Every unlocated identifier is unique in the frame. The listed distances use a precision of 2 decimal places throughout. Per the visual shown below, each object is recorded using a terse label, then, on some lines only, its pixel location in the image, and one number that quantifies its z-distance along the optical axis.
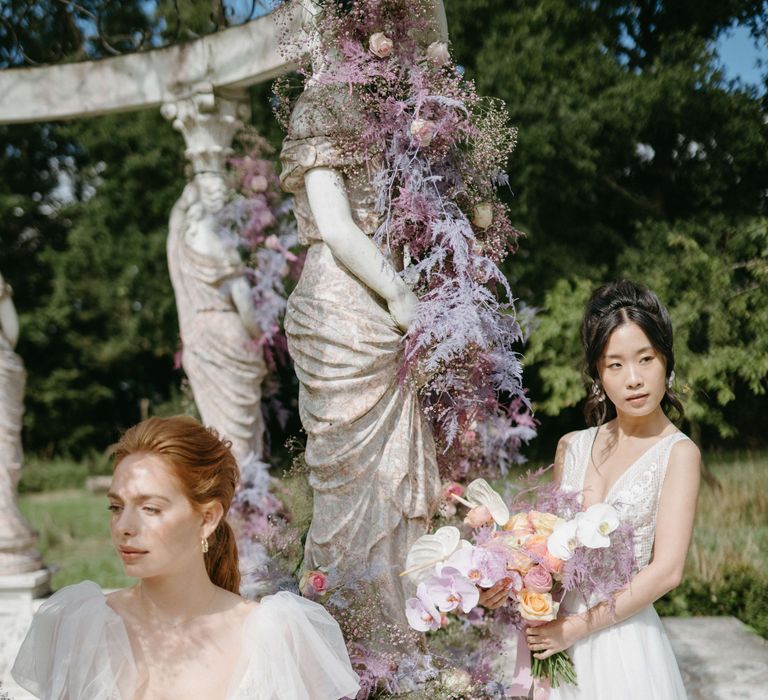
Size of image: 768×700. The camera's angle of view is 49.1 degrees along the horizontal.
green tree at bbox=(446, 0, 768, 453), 8.00
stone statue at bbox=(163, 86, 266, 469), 5.94
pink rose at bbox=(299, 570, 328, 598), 2.93
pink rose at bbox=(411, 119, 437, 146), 2.91
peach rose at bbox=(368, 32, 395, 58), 2.92
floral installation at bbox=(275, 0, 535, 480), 2.93
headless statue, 2.98
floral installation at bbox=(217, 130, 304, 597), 5.95
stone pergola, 5.50
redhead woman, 1.95
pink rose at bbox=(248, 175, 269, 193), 6.34
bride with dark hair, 2.29
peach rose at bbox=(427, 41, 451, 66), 3.01
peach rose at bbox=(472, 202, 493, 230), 3.10
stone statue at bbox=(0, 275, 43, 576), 5.17
